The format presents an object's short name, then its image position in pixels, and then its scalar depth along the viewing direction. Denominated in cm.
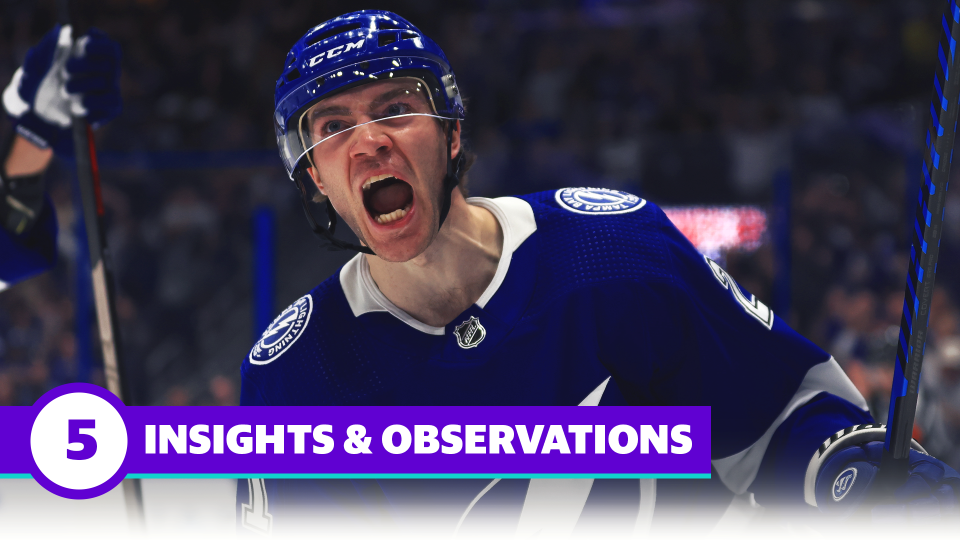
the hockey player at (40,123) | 292
